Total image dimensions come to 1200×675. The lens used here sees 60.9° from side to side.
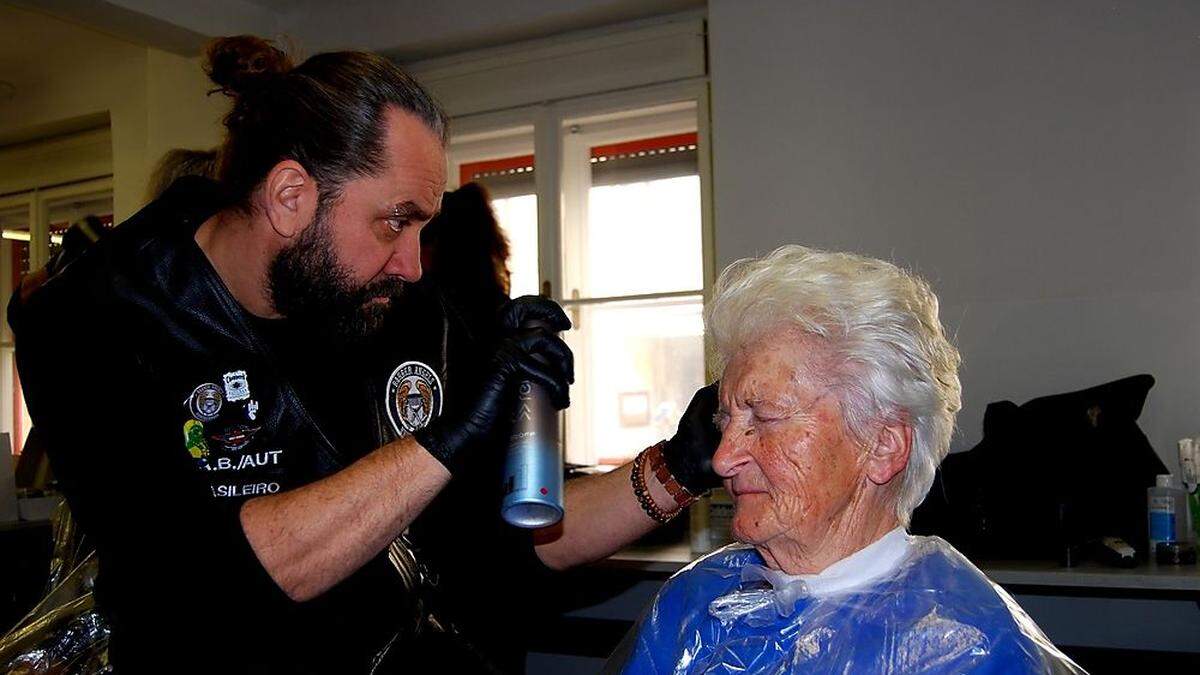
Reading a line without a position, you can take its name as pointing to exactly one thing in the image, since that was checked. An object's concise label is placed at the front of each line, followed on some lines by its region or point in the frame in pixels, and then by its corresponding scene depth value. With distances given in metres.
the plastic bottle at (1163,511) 2.77
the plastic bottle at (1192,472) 2.89
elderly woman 1.34
